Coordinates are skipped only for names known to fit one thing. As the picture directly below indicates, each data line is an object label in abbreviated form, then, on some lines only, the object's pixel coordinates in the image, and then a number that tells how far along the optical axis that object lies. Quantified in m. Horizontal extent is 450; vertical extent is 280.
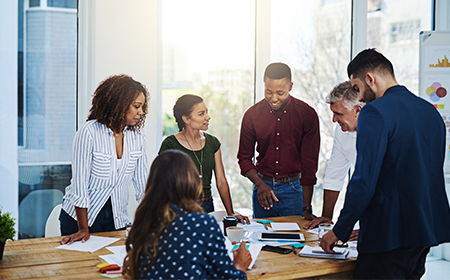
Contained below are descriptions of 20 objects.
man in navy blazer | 1.69
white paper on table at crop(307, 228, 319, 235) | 2.30
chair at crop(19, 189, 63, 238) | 3.38
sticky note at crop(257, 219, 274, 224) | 2.50
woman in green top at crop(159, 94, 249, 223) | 2.93
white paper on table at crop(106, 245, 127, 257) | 1.89
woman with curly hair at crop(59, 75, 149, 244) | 2.23
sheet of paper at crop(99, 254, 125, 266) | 1.76
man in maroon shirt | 3.04
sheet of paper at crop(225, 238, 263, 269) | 1.84
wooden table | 1.65
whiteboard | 3.96
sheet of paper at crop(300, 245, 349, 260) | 1.87
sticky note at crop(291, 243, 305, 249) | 2.01
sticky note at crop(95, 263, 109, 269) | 1.68
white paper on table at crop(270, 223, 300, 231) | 2.35
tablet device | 2.14
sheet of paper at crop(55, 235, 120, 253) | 1.95
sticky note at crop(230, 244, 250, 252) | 1.96
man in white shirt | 2.39
